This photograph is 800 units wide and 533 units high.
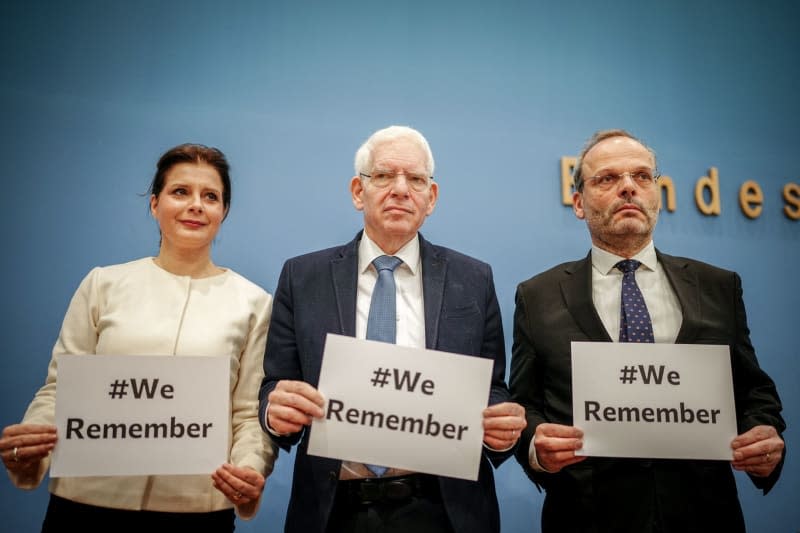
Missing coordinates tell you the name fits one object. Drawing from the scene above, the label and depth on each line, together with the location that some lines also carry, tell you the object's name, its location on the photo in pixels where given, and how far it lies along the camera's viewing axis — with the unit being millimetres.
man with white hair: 1334
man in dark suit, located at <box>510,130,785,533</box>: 1399
